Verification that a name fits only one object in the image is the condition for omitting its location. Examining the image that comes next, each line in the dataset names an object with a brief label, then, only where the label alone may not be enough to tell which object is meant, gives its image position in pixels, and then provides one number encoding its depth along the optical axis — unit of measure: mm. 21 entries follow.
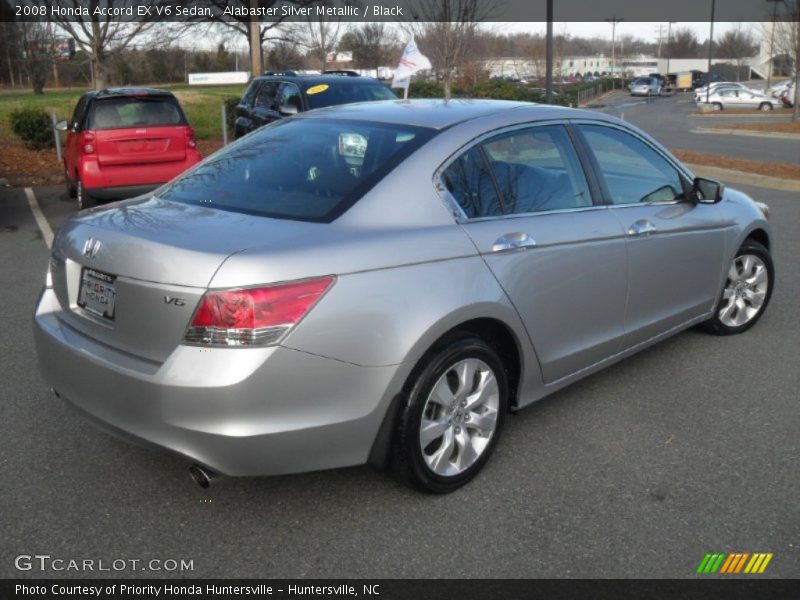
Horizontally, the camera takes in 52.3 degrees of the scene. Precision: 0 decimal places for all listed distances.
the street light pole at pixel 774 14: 38278
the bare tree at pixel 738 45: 90425
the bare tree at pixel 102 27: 22516
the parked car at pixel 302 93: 12203
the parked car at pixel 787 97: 44594
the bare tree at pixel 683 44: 121750
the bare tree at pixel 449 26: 25016
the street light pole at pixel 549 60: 16375
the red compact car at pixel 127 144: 10859
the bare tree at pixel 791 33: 33375
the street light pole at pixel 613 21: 93500
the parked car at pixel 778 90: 46531
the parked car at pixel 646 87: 66375
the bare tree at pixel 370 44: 42156
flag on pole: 14828
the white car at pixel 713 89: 47509
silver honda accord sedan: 2885
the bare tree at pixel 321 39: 39500
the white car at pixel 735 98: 46000
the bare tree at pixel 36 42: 29339
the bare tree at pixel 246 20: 27652
